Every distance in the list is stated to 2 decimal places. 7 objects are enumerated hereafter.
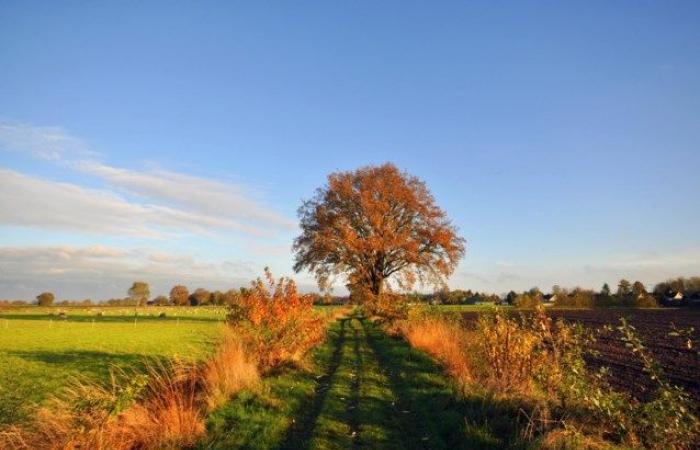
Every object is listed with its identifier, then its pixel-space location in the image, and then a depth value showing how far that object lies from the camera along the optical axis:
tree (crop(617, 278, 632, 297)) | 94.76
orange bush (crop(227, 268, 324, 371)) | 15.83
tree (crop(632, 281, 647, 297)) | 92.50
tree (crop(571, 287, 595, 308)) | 89.31
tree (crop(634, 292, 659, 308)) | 87.25
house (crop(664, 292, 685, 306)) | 94.62
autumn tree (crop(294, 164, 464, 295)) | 46.03
